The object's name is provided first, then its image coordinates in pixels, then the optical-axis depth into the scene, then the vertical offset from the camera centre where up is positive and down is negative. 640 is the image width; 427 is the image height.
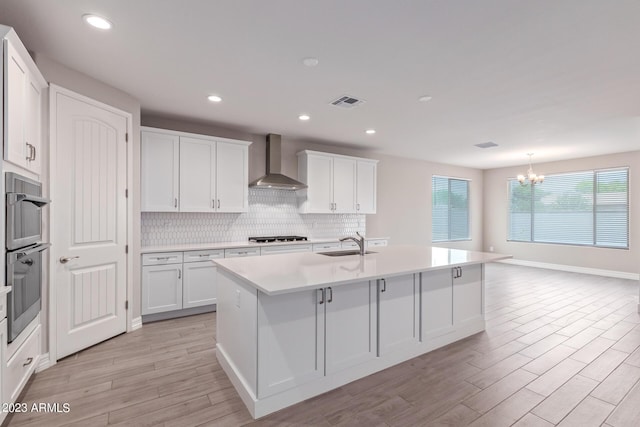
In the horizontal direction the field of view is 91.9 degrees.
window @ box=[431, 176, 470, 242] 8.02 +0.13
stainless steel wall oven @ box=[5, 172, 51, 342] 1.95 -0.26
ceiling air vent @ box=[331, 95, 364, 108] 3.56 +1.32
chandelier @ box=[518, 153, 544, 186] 6.60 +0.77
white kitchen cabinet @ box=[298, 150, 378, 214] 5.36 +0.57
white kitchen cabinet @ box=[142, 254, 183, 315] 3.68 -0.89
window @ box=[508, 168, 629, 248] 6.56 +0.12
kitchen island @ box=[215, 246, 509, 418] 2.04 -0.82
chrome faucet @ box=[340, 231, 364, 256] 3.27 -0.32
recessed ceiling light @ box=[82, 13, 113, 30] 2.11 +1.33
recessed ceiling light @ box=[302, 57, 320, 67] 2.66 +1.32
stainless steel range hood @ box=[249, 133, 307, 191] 4.89 +0.70
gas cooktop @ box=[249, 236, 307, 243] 4.88 -0.43
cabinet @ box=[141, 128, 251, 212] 3.94 +0.55
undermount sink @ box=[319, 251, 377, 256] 3.39 -0.44
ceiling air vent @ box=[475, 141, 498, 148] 5.72 +1.31
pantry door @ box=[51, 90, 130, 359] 2.77 -0.09
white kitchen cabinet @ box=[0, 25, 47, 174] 1.95 +0.76
